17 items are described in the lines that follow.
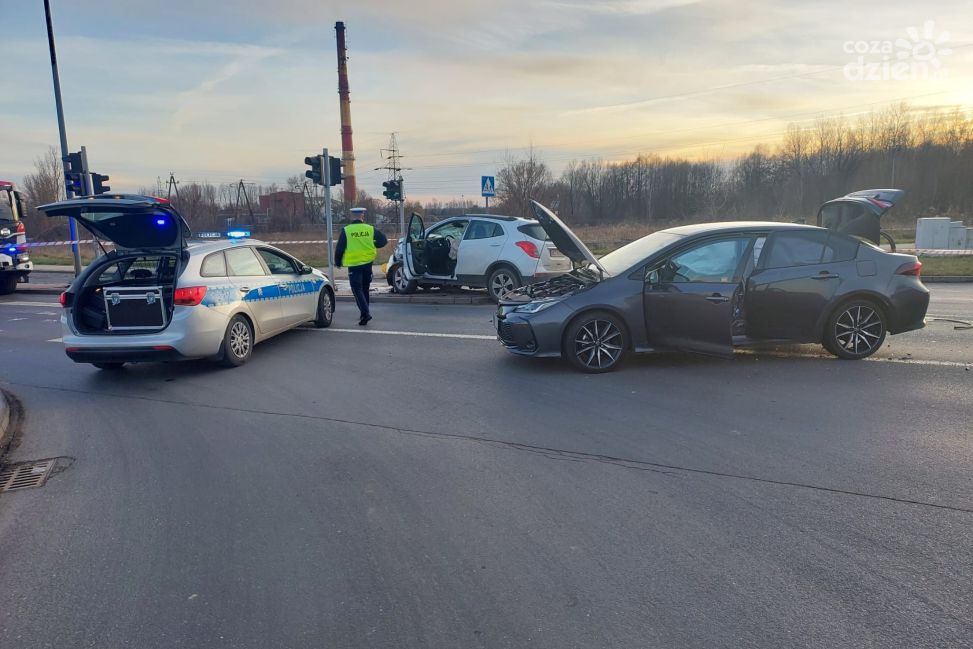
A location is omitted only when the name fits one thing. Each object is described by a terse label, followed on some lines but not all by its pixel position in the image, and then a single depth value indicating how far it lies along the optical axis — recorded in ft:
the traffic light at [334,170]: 53.62
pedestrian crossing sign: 64.75
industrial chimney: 157.38
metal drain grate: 15.60
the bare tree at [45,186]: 183.83
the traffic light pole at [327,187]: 52.99
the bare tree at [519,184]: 160.56
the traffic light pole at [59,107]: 58.75
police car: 24.52
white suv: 41.57
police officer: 34.47
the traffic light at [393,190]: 58.80
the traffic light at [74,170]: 57.72
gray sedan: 23.18
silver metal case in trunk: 25.16
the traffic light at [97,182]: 59.67
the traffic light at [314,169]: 53.21
